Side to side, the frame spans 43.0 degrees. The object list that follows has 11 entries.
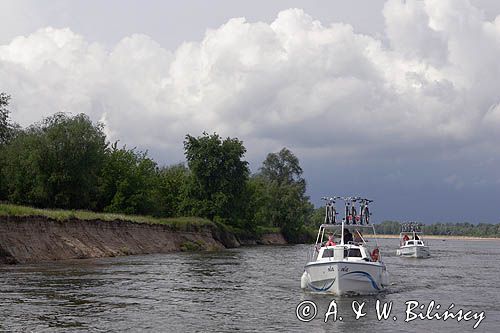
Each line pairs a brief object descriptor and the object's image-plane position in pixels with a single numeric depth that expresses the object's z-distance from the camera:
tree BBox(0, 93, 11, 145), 80.81
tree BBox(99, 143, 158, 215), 85.62
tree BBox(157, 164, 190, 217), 103.56
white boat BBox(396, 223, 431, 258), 76.12
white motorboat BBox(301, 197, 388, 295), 30.03
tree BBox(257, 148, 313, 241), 127.06
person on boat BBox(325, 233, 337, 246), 33.25
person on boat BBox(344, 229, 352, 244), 34.72
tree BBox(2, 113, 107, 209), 75.12
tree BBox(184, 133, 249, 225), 101.81
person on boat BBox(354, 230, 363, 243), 36.78
